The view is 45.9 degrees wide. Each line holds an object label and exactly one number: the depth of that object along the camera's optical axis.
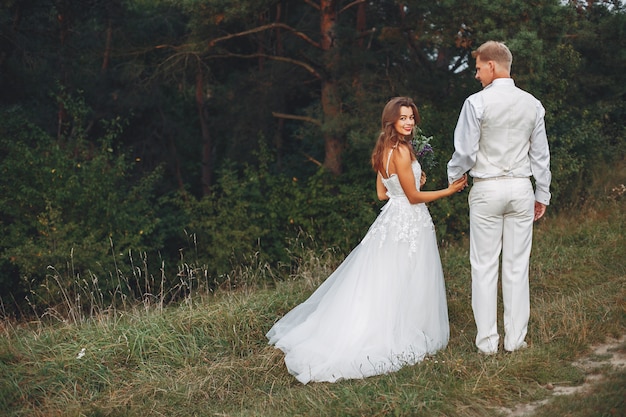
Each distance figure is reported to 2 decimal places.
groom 4.93
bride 5.30
